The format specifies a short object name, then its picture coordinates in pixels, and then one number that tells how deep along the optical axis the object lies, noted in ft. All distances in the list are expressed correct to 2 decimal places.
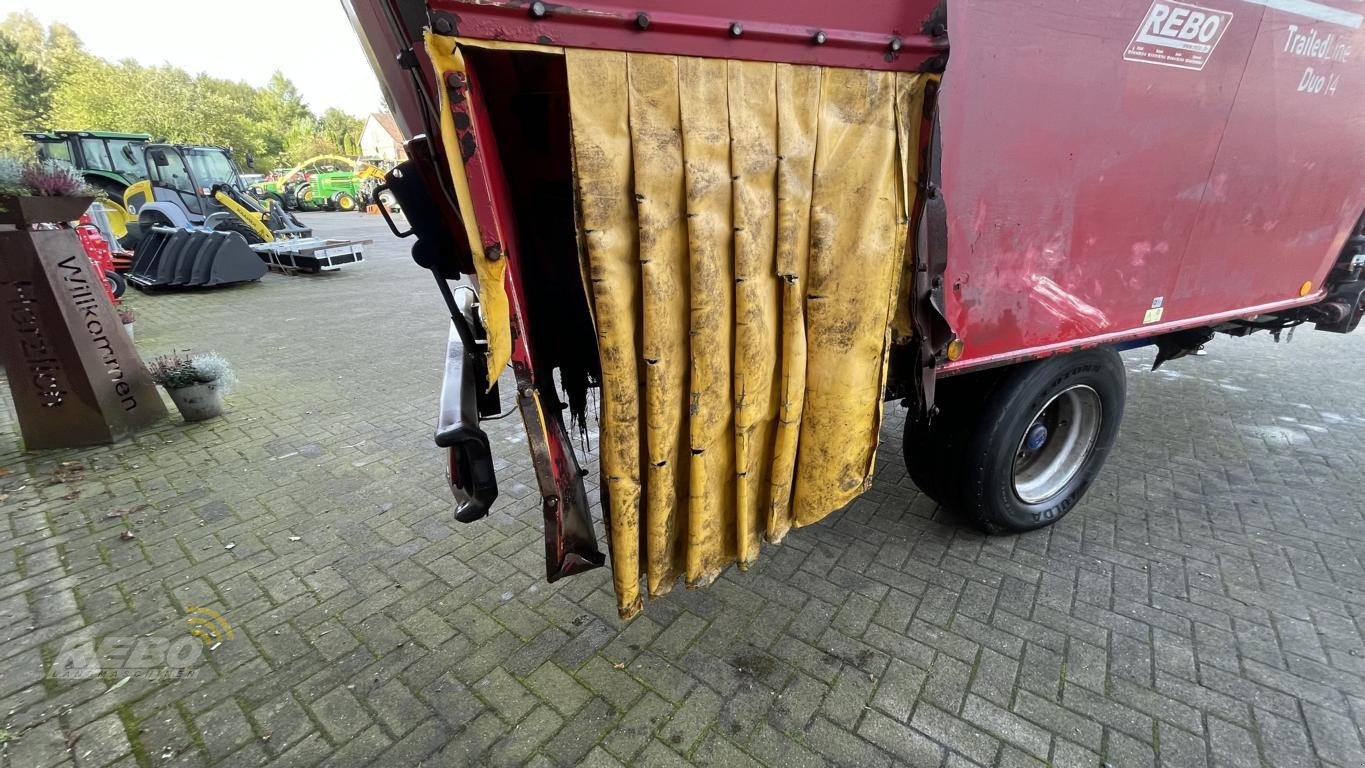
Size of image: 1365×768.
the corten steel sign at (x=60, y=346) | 12.92
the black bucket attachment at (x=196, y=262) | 32.24
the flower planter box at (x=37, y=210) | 12.71
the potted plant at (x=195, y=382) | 14.96
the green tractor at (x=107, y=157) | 39.52
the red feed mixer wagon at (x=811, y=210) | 5.20
